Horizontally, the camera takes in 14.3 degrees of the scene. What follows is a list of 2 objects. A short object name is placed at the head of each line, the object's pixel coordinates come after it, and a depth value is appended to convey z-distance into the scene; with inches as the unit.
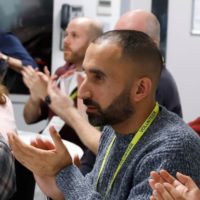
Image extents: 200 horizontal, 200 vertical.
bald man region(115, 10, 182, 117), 99.8
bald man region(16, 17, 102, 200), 128.8
